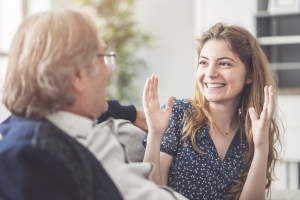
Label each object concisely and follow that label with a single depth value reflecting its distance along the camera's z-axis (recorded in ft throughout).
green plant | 13.55
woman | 5.83
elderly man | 3.81
